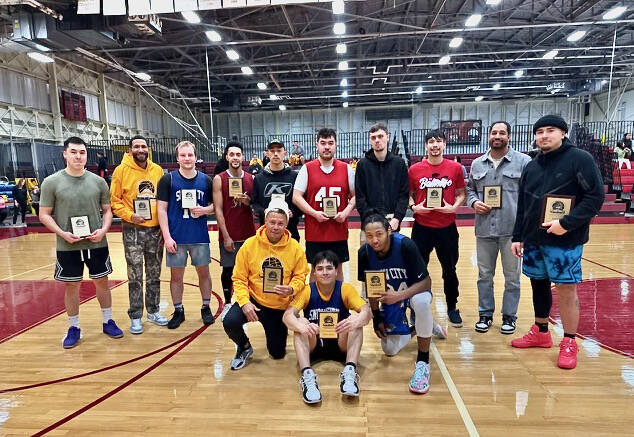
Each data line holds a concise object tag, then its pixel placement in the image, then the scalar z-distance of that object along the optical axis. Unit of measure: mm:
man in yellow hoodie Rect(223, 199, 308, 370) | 2588
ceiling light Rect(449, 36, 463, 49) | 12242
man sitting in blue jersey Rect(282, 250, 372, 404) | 2309
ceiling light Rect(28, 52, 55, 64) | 10992
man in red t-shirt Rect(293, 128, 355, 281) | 3033
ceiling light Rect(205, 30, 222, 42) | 10914
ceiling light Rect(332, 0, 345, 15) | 9266
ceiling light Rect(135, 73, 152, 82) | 13602
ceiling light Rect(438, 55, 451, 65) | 14200
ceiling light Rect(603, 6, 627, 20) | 10422
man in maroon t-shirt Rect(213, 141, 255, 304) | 3352
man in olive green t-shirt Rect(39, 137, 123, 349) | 2947
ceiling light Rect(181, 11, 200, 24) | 9742
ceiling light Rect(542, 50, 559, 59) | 14320
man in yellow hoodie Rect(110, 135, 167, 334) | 3219
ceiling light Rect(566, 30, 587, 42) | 12156
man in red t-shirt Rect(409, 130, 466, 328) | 3156
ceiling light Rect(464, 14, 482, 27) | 10477
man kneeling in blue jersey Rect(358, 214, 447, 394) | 2426
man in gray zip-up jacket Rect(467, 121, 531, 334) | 3018
